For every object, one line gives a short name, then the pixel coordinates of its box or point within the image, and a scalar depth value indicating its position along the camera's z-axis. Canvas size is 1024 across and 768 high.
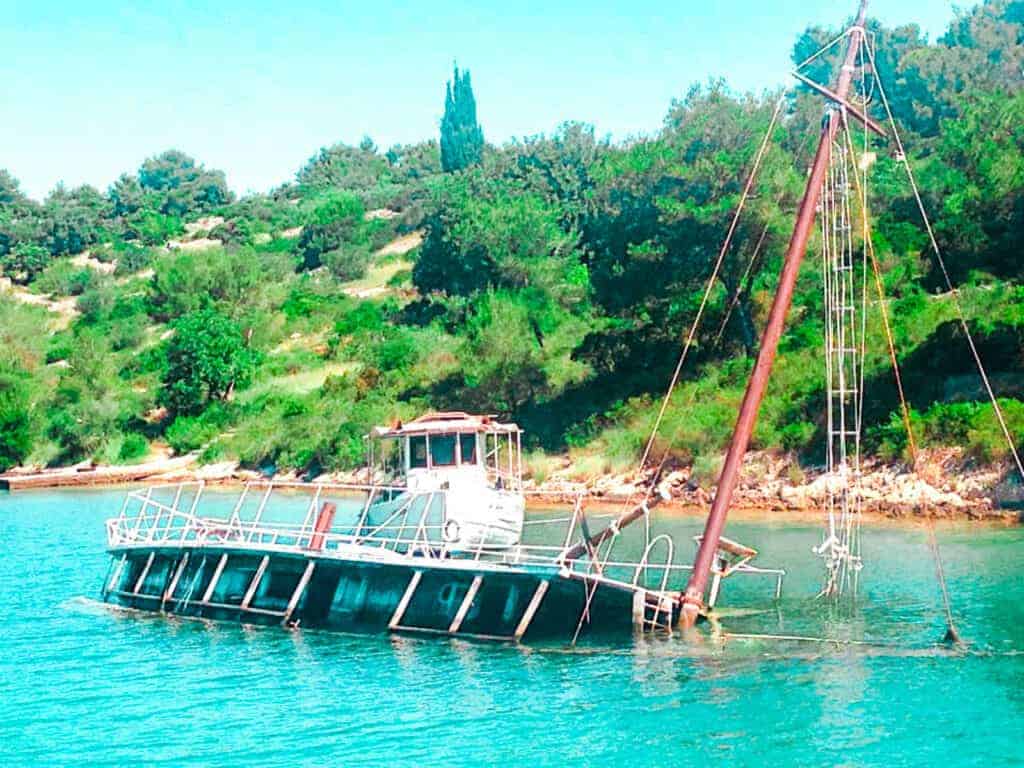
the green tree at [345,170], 173.25
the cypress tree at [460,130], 149.25
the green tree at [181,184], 164.25
